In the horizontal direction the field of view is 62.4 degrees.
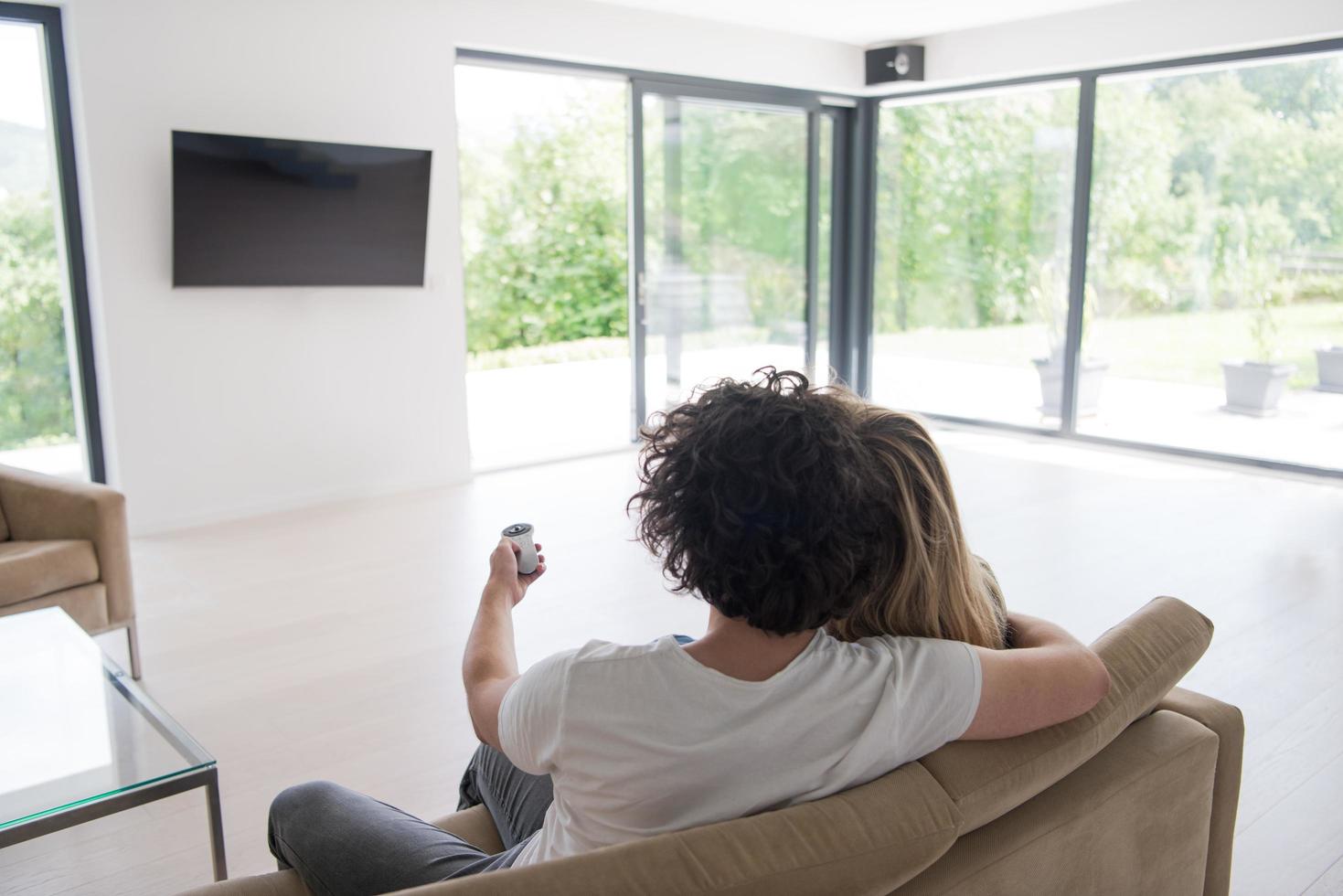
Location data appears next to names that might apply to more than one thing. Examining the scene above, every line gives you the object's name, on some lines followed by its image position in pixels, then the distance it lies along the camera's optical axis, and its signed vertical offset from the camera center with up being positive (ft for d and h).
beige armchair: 9.86 -2.44
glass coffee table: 6.11 -2.84
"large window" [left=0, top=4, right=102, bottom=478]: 15.11 +0.06
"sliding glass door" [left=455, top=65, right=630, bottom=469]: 27.20 +0.55
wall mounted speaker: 23.17 +4.37
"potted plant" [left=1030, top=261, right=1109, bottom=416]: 22.71 -1.87
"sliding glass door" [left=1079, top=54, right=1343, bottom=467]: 19.20 +0.20
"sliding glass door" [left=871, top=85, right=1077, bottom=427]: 22.90 +0.43
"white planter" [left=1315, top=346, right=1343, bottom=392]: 19.24 -1.70
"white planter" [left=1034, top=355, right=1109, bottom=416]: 22.68 -2.33
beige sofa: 3.27 -1.80
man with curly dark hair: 3.63 -1.35
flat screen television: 15.80 +1.01
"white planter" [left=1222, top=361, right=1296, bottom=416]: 20.03 -2.12
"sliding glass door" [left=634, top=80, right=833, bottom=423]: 22.03 +0.79
